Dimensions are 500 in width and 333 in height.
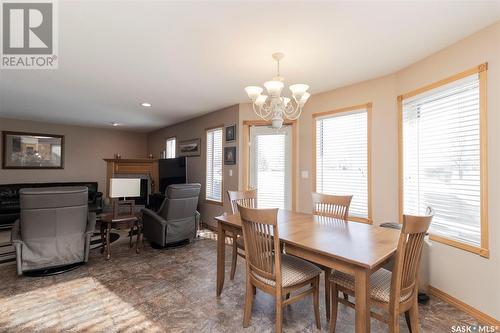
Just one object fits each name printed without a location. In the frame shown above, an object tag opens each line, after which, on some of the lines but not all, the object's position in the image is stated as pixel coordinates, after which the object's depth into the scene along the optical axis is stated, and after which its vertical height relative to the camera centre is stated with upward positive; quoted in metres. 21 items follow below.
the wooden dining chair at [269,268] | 1.70 -0.81
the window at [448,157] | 2.15 +0.09
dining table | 1.42 -0.55
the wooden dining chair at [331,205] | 2.55 -0.43
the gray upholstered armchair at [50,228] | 2.63 -0.71
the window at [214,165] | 4.94 +0.05
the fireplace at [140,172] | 6.09 -0.10
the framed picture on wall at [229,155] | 4.51 +0.23
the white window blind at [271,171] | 4.25 -0.07
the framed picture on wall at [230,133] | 4.51 +0.67
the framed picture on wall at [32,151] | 5.69 +0.45
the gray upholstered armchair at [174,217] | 3.63 -0.79
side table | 3.42 -0.82
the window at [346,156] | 3.37 +0.17
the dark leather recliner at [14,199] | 4.82 -0.70
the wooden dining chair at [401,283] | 1.42 -0.82
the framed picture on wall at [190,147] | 5.48 +0.49
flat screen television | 5.45 -0.08
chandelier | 2.19 +0.70
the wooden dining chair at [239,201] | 2.70 -0.44
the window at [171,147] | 6.50 +0.58
